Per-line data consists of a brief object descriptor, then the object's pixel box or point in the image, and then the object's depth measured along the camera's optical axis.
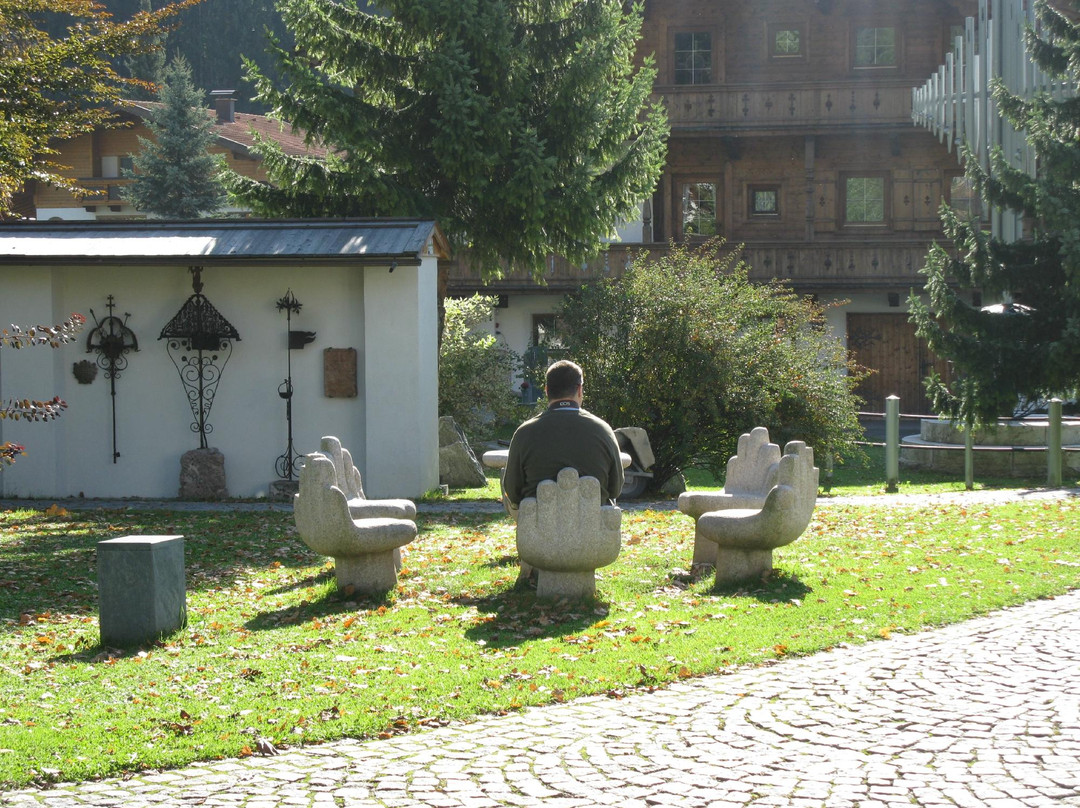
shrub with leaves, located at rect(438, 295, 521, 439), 21.41
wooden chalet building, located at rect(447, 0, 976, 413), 32.84
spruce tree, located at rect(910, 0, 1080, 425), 18.28
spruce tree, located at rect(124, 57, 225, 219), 40.22
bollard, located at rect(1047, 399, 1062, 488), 18.66
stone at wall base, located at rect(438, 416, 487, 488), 18.30
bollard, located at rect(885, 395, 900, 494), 18.22
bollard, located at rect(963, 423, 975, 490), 19.09
